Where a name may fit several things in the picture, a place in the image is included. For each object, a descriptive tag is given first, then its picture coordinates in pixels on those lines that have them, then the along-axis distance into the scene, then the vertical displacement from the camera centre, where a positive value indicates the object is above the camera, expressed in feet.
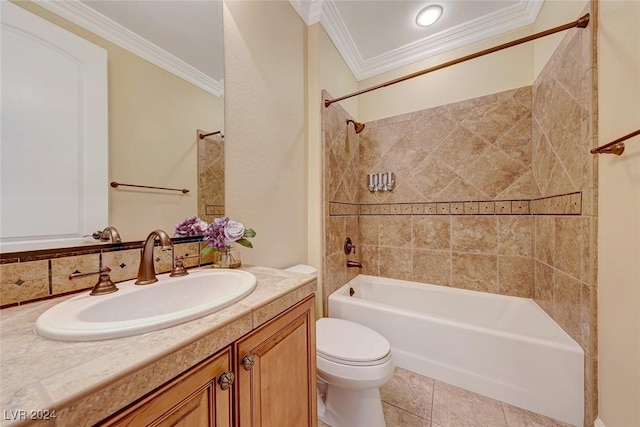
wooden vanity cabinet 1.39 -1.39
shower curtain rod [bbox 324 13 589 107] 3.64 +3.07
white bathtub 3.77 -2.66
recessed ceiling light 5.46 +4.91
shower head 7.19 +2.76
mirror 2.57 +1.46
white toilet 3.47 -2.55
